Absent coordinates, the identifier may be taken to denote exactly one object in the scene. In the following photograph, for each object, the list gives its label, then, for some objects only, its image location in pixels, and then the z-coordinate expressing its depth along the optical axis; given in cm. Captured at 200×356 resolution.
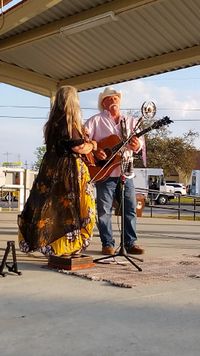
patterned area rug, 452
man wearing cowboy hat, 605
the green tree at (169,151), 5853
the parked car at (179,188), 5064
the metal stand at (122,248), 524
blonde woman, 502
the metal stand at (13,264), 475
